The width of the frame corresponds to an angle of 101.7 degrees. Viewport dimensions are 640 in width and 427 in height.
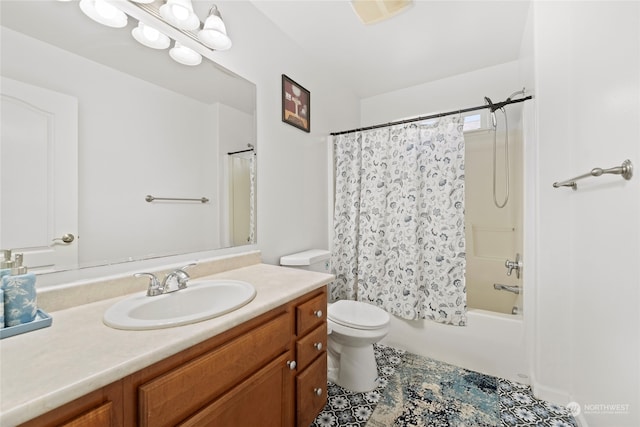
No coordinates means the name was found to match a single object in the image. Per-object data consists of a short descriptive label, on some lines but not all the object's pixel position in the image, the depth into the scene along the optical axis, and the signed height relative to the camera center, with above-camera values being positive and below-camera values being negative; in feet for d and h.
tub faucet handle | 6.18 -1.25
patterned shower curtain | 6.17 -0.15
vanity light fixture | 3.37 +2.90
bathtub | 5.60 -3.01
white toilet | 5.21 -2.64
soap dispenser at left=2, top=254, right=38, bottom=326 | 2.33 -0.74
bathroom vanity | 1.69 -1.28
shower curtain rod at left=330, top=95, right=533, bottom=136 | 5.50 +2.38
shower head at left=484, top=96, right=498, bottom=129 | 5.80 +2.38
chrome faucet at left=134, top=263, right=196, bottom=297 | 3.28 -0.88
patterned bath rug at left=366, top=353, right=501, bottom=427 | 4.57 -3.61
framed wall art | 6.17 +2.76
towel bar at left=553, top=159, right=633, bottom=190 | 2.83 +0.49
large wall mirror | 2.75 +0.94
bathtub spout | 6.32 -1.84
